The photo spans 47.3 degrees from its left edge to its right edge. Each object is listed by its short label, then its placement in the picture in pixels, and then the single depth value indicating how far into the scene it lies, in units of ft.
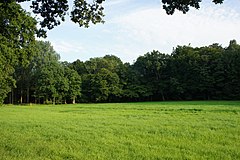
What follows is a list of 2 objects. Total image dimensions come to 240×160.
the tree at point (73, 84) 258.98
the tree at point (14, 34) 36.67
